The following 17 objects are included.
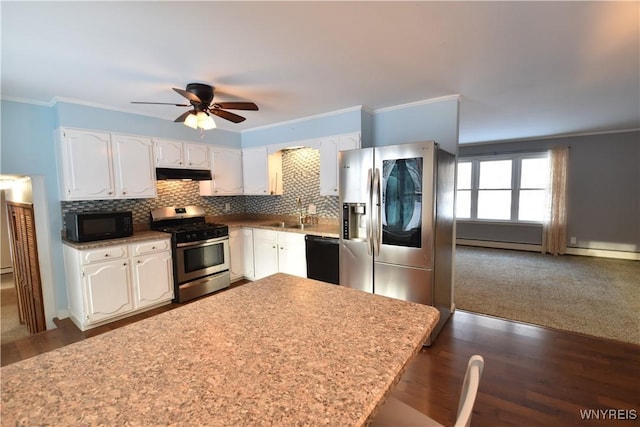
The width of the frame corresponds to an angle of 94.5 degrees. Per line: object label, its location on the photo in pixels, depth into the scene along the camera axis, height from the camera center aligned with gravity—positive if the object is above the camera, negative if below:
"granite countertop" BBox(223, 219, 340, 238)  3.48 -0.45
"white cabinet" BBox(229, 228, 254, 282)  4.28 -0.86
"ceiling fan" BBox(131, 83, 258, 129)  2.54 +0.78
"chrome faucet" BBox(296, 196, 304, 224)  4.41 -0.25
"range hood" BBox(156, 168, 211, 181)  3.74 +0.29
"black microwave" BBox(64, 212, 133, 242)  3.00 -0.30
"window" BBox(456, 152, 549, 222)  6.20 +0.07
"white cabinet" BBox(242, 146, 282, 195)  4.44 +0.35
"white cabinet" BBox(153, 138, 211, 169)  3.77 +0.55
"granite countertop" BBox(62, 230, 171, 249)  2.97 -0.47
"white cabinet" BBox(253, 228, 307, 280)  3.76 -0.79
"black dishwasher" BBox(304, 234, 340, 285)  3.33 -0.75
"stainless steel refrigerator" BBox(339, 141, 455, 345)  2.61 -0.27
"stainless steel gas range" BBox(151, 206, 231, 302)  3.64 -0.71
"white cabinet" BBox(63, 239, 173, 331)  3.02 -0.91
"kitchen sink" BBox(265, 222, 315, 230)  4.18 -0.46
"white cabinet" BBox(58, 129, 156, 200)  3.09 +0.35
